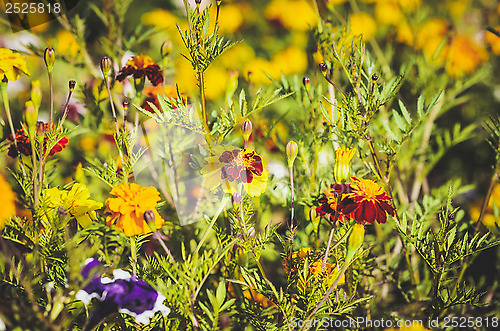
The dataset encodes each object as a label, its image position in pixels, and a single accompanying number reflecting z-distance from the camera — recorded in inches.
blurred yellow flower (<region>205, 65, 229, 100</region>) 71.5
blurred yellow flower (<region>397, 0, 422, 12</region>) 52.0
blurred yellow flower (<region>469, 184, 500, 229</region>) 48.3
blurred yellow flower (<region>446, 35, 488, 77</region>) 62.3
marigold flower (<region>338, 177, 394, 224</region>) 41.6
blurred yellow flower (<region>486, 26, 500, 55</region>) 60.4
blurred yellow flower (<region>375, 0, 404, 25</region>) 73.1
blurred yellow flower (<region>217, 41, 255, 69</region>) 75.6
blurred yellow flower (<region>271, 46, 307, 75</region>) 74.3
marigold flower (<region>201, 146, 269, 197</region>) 42.0
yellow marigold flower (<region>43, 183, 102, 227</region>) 42.8
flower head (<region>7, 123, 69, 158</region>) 43.6
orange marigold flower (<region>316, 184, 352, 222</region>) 42.1
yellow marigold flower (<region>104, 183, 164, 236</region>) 41.7
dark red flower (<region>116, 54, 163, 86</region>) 44.7
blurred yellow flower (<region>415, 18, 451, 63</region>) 63.7
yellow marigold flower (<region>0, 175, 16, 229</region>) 41.0
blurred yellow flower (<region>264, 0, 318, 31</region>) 81.8
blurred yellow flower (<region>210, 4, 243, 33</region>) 82.8
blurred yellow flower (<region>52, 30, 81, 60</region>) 66.9
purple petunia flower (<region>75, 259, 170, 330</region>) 40.2
